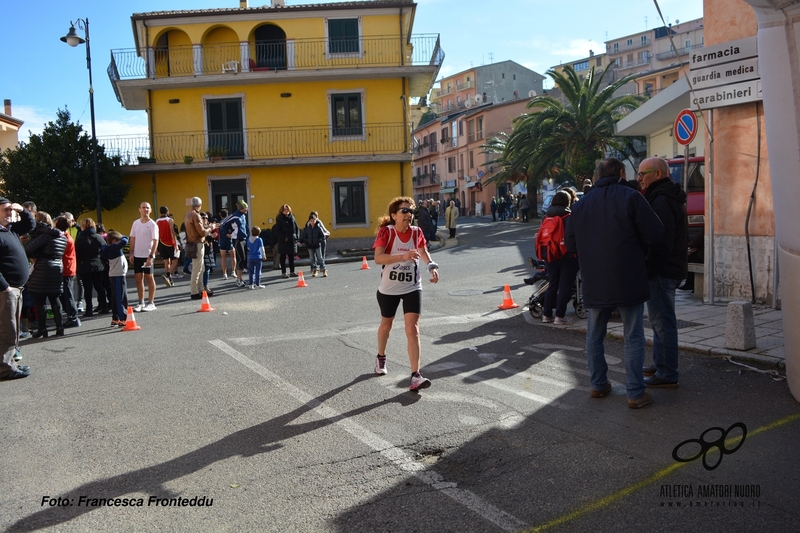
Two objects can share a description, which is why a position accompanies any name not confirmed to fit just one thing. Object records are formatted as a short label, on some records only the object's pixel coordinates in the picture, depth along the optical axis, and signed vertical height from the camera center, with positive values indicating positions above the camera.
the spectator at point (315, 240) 17.52 -0.38
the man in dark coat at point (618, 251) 5.32 -0.30
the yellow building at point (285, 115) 28.05 +4.67
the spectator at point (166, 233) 15.62 -0.05
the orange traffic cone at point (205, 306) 12.38 -1.42
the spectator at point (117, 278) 11.17 -0.76
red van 13.33 +0.47
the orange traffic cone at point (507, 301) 11.01 -1.36
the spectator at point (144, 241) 12.12 -0.17
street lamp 21.52 +6.27
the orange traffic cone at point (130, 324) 10.73 -1.46
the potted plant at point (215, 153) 27.94 +3.16
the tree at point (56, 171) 24.36 +2.35
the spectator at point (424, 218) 23.25 +0.11
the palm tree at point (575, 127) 32.16 +4.30
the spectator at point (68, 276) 10.69 -0.68
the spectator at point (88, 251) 11.81 -0.31
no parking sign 9.46 +1.21
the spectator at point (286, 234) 17.67 -0.19
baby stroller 9.66 -1.18
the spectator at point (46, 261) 9.81 -0.38
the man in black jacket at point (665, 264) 5.85 -0.45
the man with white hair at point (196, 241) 13.70 -0.23
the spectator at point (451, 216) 27.84 +0.17
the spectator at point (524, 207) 38.97 +0.62
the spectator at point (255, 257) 15.13 -0.67
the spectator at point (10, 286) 7.41 -0.56
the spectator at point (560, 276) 9.12 -0.82
